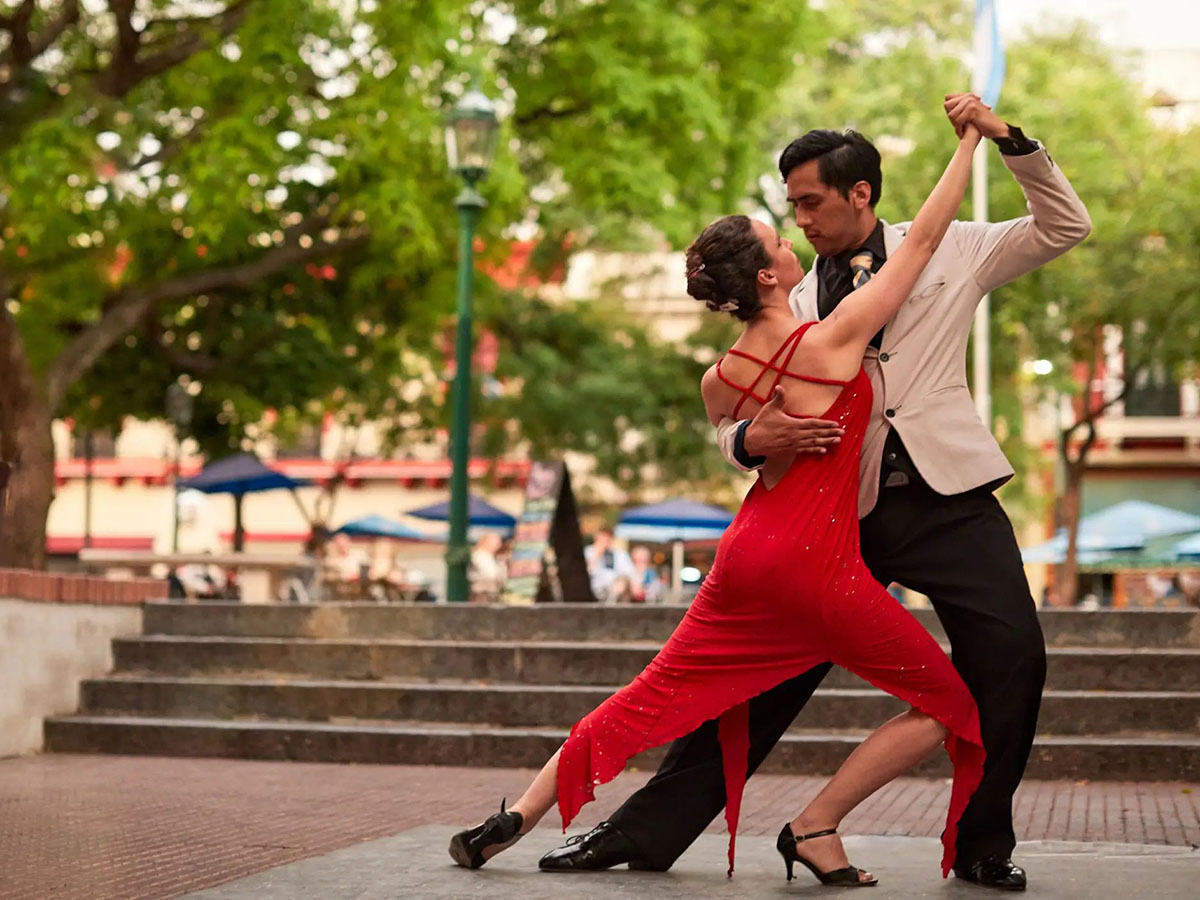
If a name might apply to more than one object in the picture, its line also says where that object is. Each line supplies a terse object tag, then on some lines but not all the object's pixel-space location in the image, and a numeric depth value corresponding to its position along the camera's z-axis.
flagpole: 29.72
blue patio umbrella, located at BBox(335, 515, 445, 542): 30.75
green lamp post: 14.17
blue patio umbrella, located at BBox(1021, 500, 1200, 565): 28.89
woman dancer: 4.51
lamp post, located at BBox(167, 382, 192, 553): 22.36
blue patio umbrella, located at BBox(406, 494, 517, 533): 28.02
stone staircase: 8.66
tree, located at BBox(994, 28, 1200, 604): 28.25
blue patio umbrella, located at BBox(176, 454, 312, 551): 22.91
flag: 19.68
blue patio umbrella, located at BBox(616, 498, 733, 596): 26.98
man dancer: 4.53
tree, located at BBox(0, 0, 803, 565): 17.34
